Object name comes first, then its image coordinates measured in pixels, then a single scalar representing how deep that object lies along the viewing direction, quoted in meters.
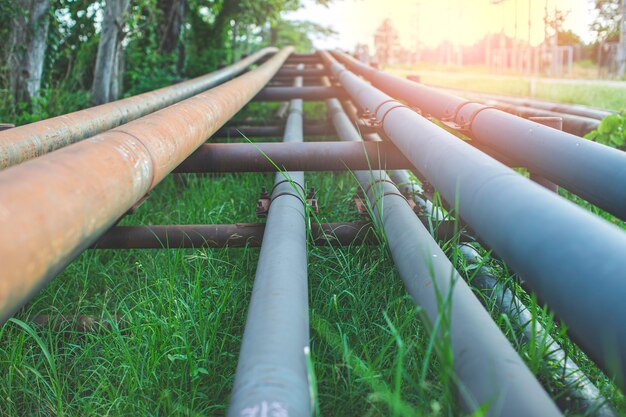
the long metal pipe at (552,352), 1.42
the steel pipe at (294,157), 2.86
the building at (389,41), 64.25
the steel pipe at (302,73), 8.77
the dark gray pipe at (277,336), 1.11
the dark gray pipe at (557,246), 0.92
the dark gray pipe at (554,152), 1.79
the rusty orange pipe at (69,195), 0.98
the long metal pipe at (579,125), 4.80
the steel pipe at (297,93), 5.84
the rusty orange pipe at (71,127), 2.11
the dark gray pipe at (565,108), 6.08
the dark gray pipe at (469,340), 1.09
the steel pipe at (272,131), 6.02
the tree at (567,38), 22.94
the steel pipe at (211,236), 2.67
